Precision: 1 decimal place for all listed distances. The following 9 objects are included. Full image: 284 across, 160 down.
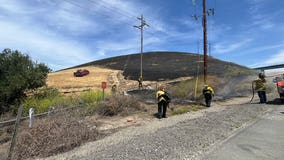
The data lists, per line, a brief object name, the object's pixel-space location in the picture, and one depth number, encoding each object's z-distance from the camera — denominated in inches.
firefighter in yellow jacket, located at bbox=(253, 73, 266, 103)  329.5
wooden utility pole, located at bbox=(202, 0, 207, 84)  455.9
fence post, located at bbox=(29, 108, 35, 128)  181.9
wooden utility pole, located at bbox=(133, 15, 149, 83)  754.4
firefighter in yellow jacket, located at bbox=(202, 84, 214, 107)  336.8
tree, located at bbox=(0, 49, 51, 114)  409.6
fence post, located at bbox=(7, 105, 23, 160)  156.3
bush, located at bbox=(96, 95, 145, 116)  285.1
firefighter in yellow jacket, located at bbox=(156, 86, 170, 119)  262.4
